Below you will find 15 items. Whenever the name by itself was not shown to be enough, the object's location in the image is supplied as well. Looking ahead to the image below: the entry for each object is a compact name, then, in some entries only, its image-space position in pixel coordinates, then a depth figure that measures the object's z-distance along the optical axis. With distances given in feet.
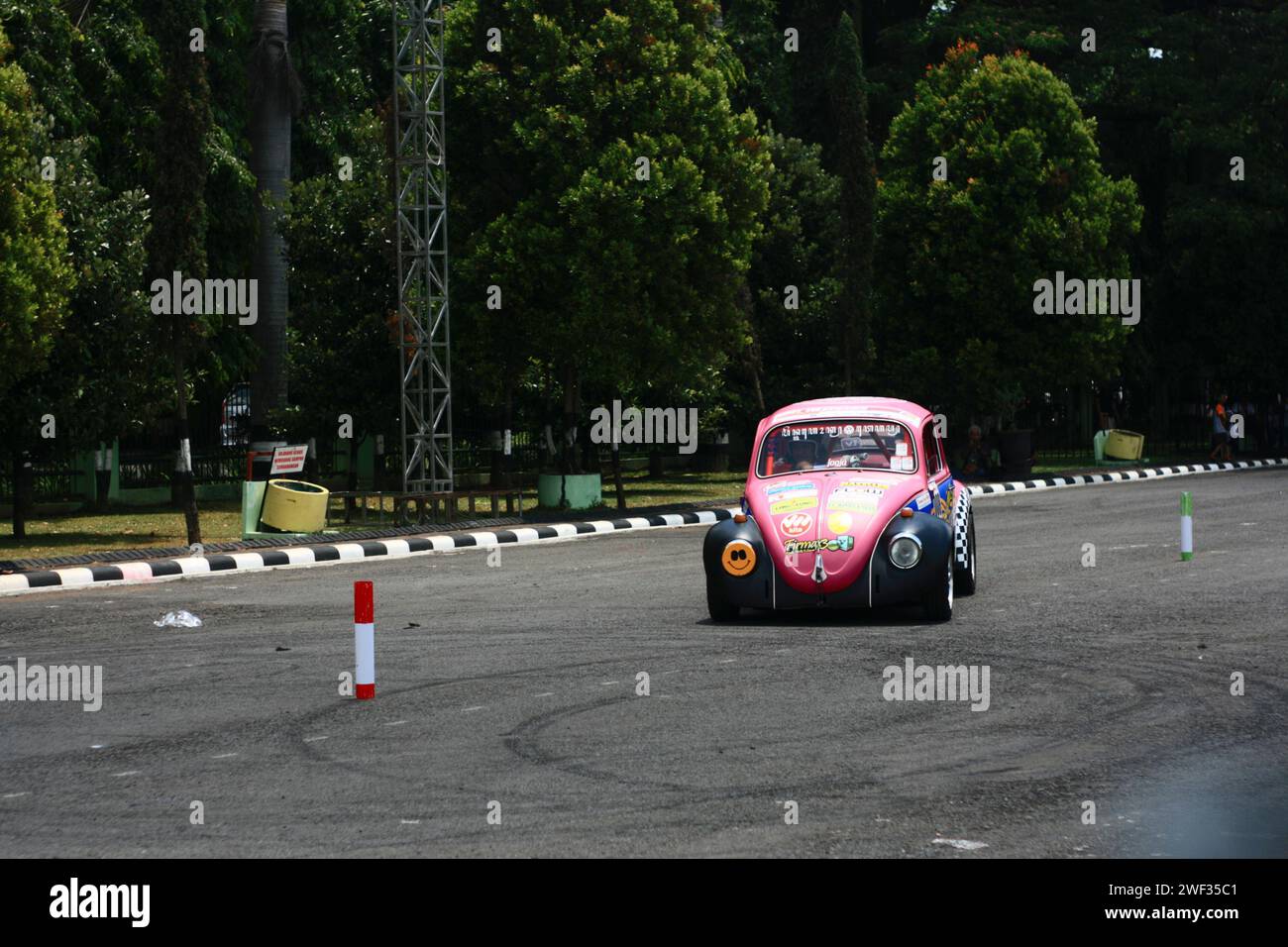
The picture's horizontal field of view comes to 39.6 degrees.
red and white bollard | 35.35
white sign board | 81.35
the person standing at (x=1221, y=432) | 144.46
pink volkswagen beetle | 45.52
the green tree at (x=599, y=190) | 95.04
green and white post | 60.31
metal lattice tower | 89.45
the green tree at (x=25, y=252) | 74.69
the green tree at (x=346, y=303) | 100.89
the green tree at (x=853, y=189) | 128.36
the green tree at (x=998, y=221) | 131.95
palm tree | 111.45
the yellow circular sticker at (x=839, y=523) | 45.98
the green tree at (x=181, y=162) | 74.38
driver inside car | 51.01
